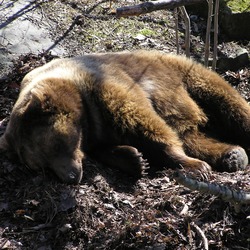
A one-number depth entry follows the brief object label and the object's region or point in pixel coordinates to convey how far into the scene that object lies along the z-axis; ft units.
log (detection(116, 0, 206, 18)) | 34.86
